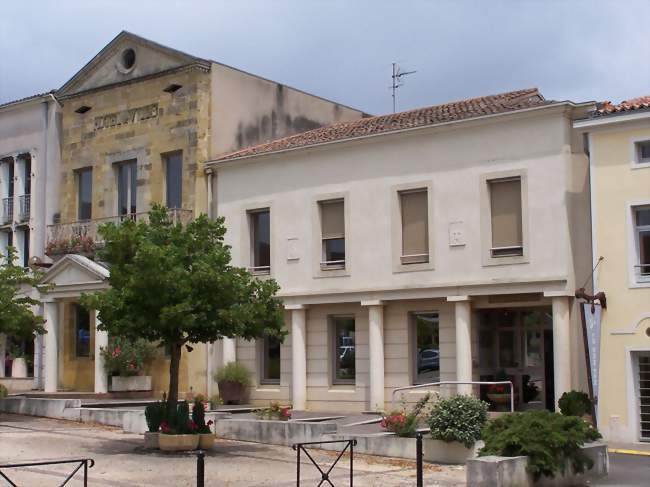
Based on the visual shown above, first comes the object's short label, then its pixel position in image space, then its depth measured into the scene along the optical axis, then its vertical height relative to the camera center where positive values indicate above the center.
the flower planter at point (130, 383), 29.25 -0.77
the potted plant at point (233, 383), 28.03 -0.77
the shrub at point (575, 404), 21.69 -1.13
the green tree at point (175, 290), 18.73 +1.20
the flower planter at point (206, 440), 19.64 -1.62
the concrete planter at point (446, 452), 18.42 -1.78
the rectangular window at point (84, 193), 33.31 +5.28
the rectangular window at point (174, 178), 30.59 +5.27
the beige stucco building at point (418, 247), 23.42 +2.58
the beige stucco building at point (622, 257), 21.83 +1.98
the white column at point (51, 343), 30.31 +0.41
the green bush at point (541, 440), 15.41 -1.35
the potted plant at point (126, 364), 29.25 -0.22
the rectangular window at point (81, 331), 32.41 +0.80
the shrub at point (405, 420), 19.55 -1.29
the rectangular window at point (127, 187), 31.97 +5.23
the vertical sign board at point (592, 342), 21.95 +0.16
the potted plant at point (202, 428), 19.70 -1.40
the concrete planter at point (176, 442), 19.30 -1.61
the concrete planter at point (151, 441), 19.72 -1.62
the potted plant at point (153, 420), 19.75 -1.24
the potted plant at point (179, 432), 19.33 -1.45
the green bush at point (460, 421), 18.28 -1.22
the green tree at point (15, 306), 25.05 +1.25
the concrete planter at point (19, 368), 34.69 -0.35
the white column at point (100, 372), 29.20 -0.44
